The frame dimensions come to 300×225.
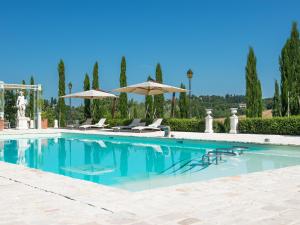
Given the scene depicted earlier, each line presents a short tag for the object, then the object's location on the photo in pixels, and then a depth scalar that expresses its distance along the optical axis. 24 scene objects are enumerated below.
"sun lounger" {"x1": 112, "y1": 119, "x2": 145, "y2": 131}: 18.47
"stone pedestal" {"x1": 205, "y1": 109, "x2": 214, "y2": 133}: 16.28
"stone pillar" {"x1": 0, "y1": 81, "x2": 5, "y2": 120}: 19.91
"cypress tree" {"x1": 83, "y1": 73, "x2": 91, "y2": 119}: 25.08
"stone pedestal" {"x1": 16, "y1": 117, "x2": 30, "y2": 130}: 21.34
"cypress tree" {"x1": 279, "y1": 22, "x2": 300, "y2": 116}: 16.05
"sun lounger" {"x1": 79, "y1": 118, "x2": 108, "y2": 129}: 20.98
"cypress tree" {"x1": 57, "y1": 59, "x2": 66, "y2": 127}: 25.69
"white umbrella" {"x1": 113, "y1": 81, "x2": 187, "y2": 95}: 17.45
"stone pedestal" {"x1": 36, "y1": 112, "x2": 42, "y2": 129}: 21.95
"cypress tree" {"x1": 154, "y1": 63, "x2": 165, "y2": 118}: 21.84
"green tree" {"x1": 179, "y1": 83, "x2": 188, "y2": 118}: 25.30
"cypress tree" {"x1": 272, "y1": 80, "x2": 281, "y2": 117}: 28.48
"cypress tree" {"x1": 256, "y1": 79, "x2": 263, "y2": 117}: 17.15
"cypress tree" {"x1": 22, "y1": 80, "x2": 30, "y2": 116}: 23.08
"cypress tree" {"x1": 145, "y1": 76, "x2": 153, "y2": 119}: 21.81
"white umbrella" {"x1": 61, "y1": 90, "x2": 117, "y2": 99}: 20.73
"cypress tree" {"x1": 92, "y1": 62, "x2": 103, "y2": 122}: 24.22
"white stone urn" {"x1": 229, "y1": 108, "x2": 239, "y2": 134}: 15.71
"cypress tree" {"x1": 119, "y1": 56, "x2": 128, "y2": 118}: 22.94
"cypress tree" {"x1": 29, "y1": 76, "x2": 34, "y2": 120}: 25.12
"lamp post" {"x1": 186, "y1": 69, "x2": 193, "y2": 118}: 18.00
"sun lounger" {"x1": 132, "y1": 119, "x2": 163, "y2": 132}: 17.44
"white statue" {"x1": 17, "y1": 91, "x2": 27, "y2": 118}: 21.00
